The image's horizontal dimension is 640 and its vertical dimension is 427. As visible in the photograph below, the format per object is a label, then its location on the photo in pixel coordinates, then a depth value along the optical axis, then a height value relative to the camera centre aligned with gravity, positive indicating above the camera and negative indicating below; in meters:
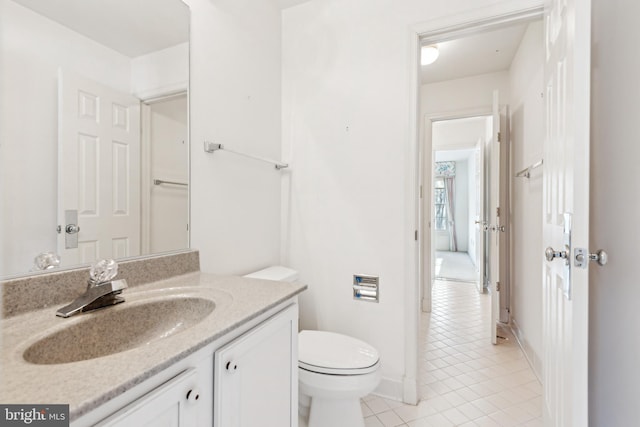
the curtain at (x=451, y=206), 7.79 +0.16
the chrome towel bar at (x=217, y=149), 1.47 +0.31
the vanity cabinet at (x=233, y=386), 0.56 -0.41
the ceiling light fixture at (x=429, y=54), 2.51 +1.32
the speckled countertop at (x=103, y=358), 0.47 -0.28
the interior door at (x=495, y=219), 2.48 -0.06
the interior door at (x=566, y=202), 0.88 +0.04
